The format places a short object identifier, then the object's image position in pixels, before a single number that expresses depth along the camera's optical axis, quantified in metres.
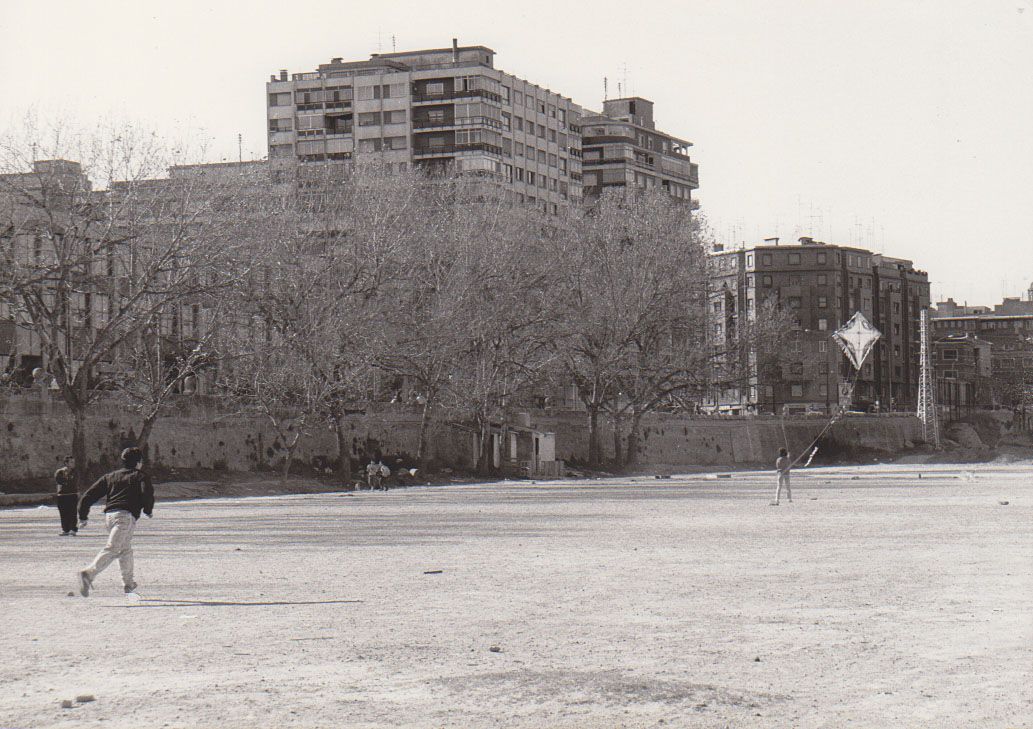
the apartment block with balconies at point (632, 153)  162.88
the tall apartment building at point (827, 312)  168.62
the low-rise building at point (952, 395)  186.69
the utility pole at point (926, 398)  123.75
